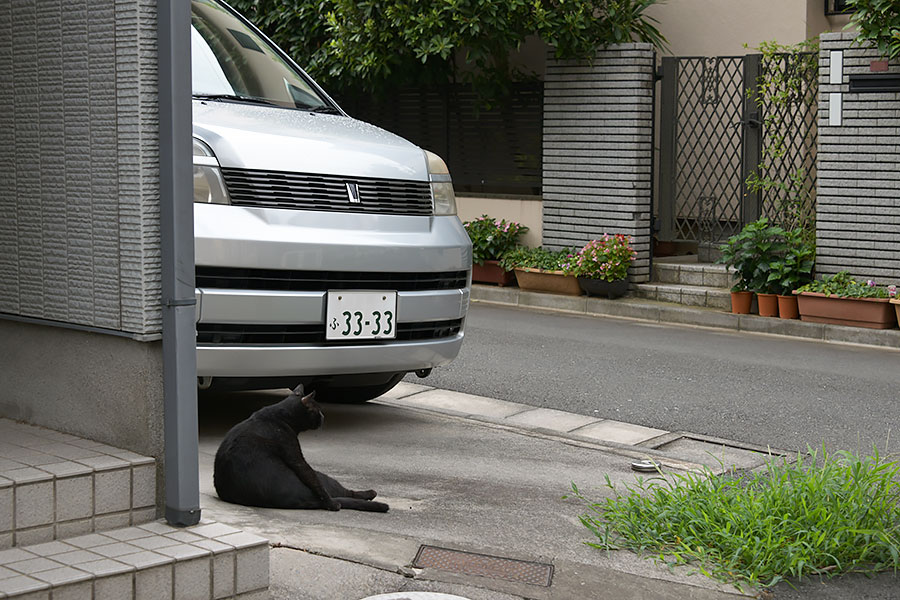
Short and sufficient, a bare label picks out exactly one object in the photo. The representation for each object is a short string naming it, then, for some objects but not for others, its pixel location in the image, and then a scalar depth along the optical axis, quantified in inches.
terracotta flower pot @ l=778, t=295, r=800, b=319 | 397.1
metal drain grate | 150.3
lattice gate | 430.0
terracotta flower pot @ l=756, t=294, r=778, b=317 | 400.2
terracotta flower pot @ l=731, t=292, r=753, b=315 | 408.5
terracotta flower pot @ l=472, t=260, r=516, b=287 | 481.4
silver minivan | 195.2
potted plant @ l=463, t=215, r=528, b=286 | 483.2
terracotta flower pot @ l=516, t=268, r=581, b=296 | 452.1
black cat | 168.4
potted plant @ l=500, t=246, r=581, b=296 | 452.4
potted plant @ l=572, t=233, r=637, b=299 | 434.3
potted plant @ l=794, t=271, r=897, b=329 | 375.6
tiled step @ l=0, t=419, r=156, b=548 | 122.5
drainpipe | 128.4
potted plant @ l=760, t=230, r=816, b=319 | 397.1
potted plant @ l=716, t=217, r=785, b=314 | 402.6
